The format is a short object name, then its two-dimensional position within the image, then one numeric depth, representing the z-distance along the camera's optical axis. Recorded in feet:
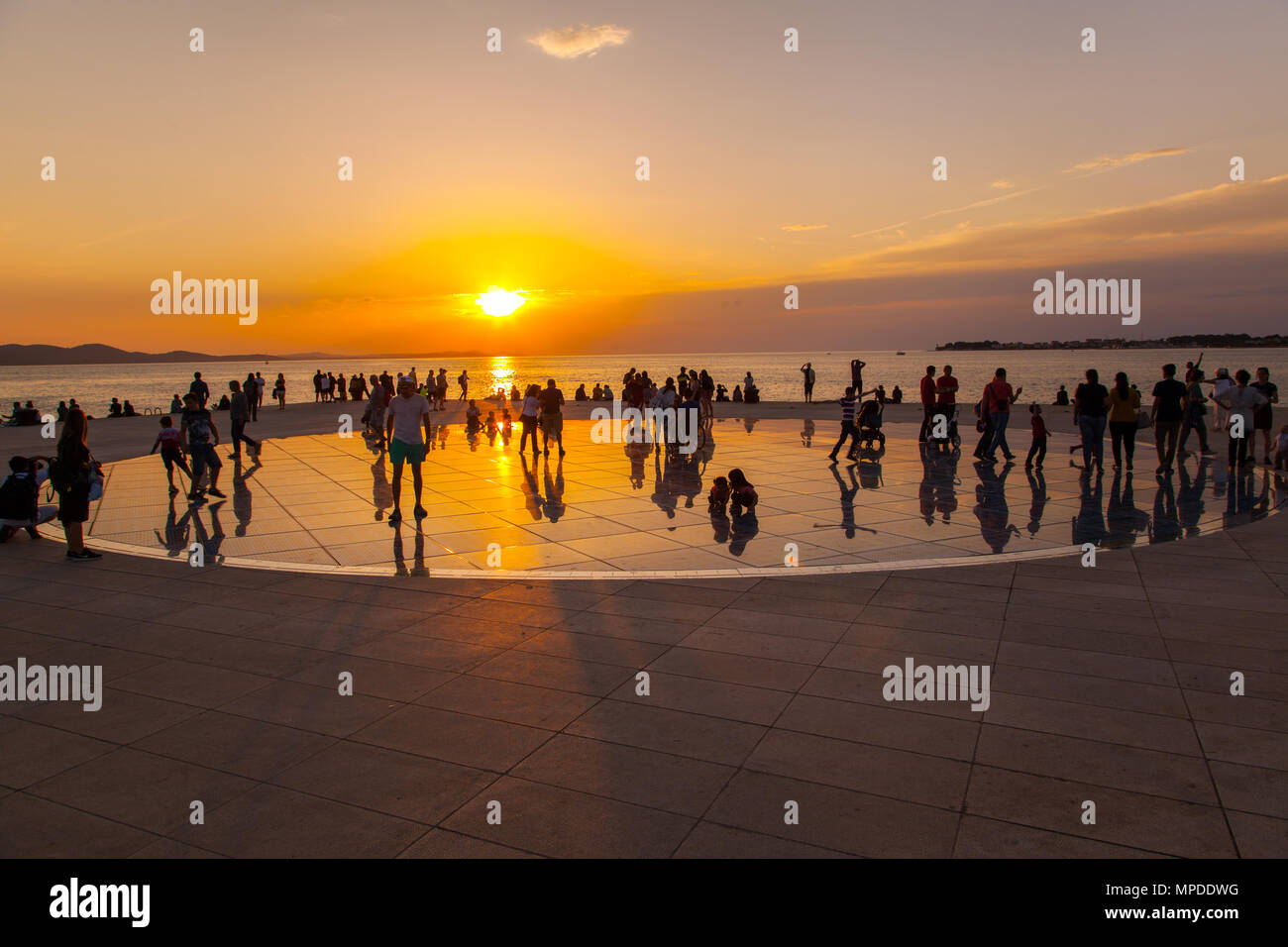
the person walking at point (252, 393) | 93.04
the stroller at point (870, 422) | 60.44
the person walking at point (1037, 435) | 50.75
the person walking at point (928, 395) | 61.77
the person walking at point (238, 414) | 60.17
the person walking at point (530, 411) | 57.82
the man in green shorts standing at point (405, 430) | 35.86
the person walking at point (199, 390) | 43.89
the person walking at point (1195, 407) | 53.88
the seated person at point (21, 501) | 32.27
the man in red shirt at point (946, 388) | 59.93
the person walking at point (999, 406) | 52.75
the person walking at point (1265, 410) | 48.88
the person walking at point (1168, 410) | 45.98
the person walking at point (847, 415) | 55.57
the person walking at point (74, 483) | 28.81
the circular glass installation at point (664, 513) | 29.37
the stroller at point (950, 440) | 63.16
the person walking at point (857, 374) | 61.62
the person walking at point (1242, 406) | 47.70
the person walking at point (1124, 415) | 46.96
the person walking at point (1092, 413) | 46.83
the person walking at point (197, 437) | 42.42
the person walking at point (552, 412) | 58.18
